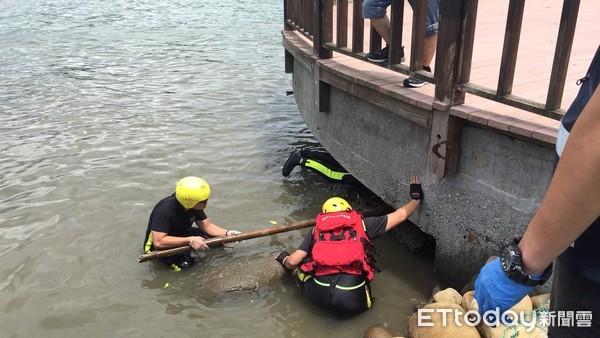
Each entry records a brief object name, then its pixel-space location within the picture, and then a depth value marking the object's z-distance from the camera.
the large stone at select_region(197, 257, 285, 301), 4.87
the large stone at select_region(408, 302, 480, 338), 3.86
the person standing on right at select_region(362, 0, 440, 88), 4.55
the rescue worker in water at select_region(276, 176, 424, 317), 4.41
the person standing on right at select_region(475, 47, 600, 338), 1.20
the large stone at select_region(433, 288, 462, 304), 4.17
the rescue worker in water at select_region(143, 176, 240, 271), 5.08
